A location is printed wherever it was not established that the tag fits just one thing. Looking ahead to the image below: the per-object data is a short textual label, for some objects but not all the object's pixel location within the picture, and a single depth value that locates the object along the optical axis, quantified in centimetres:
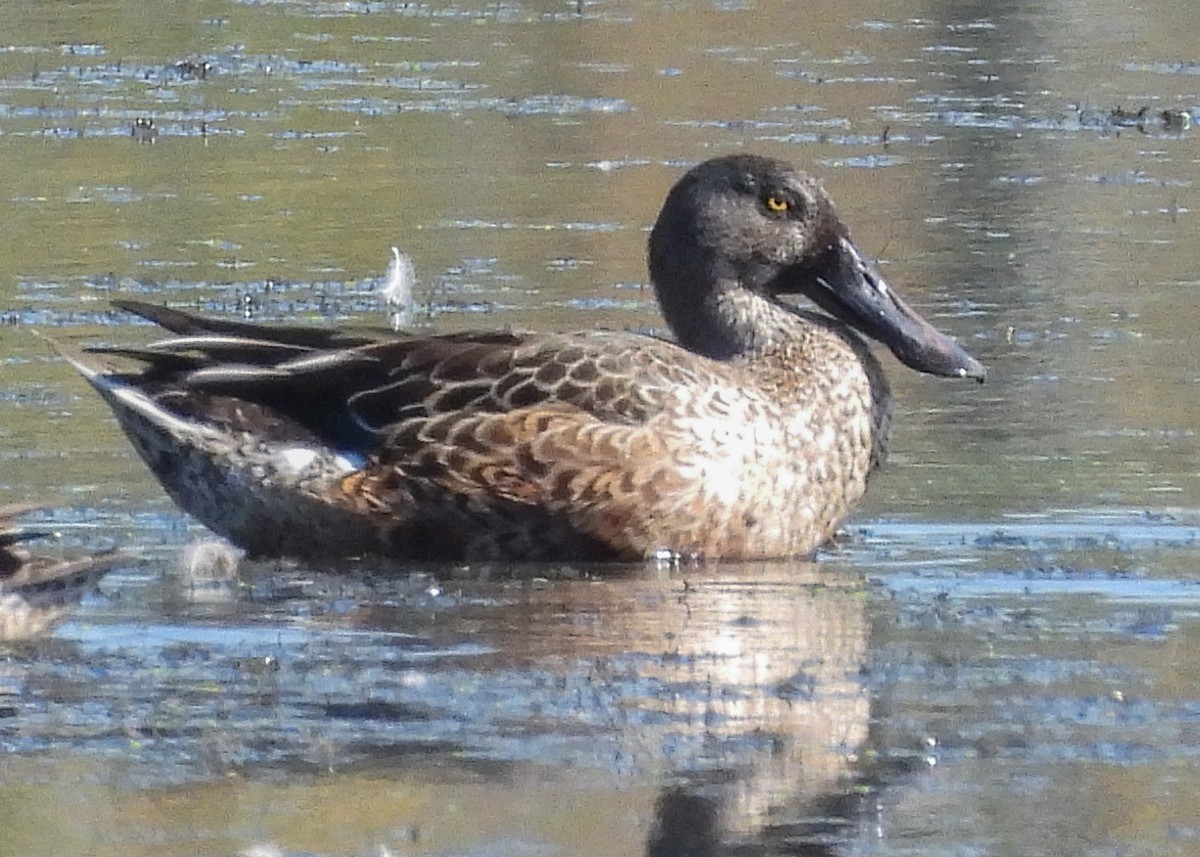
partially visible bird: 1387
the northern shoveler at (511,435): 1592
